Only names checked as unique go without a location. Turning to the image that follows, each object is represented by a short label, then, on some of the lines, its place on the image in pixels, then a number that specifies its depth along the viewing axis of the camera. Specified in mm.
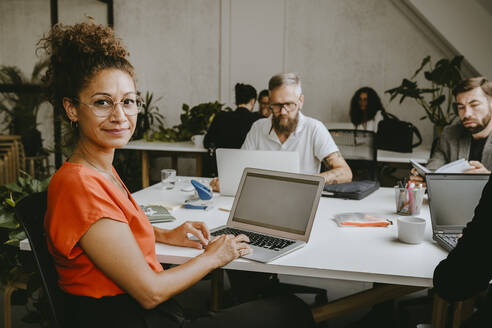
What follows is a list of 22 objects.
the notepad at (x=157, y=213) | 1617
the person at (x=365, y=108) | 5031
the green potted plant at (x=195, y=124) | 4938
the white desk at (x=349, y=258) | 1151
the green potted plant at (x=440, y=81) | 4004
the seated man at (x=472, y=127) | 2408
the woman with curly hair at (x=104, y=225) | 902
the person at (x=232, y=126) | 3816
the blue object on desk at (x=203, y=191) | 1891
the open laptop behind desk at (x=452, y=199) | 1440
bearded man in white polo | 2475
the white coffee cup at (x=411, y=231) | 1356
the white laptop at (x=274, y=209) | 1360
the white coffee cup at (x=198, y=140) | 4410
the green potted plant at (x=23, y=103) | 5016
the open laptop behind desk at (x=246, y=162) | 1825
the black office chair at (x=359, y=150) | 2875
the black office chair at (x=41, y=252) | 903
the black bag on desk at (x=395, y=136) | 4086
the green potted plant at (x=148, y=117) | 5617
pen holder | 1725
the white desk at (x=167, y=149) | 4359
